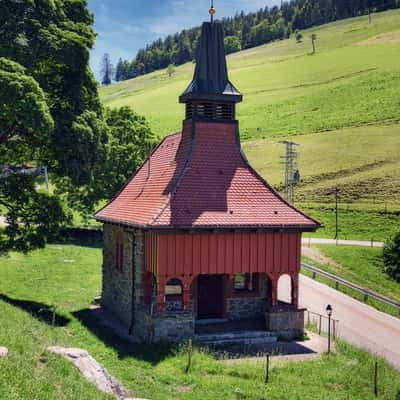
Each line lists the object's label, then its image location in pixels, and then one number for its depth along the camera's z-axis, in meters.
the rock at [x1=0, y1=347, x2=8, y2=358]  11.30
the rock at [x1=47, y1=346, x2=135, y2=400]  12.62
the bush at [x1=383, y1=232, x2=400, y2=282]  26.06
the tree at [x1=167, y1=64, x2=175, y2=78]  165.75
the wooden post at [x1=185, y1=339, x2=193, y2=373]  16.39
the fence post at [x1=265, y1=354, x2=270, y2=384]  15.60
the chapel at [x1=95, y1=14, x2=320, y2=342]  19.95
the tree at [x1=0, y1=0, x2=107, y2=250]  21.69
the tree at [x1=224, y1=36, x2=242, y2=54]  180.38
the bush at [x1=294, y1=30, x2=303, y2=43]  159.75
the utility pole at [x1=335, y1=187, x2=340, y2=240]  46.99
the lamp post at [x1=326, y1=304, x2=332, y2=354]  19.43
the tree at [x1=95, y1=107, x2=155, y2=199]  40.31
